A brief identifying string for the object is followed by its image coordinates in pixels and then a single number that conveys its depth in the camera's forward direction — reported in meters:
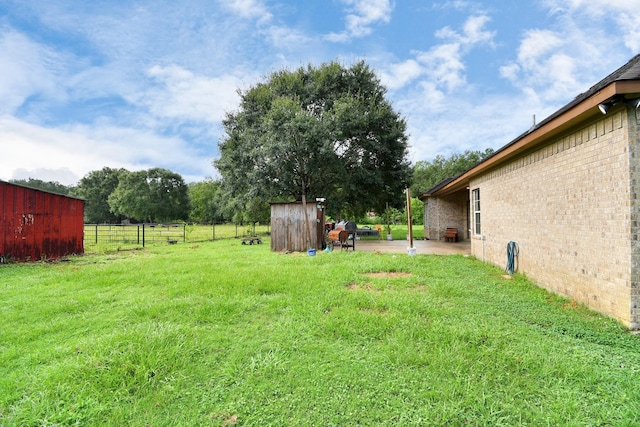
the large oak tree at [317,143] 14.63
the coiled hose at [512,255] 6.52
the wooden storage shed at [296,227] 11.59
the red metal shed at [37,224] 8.75
